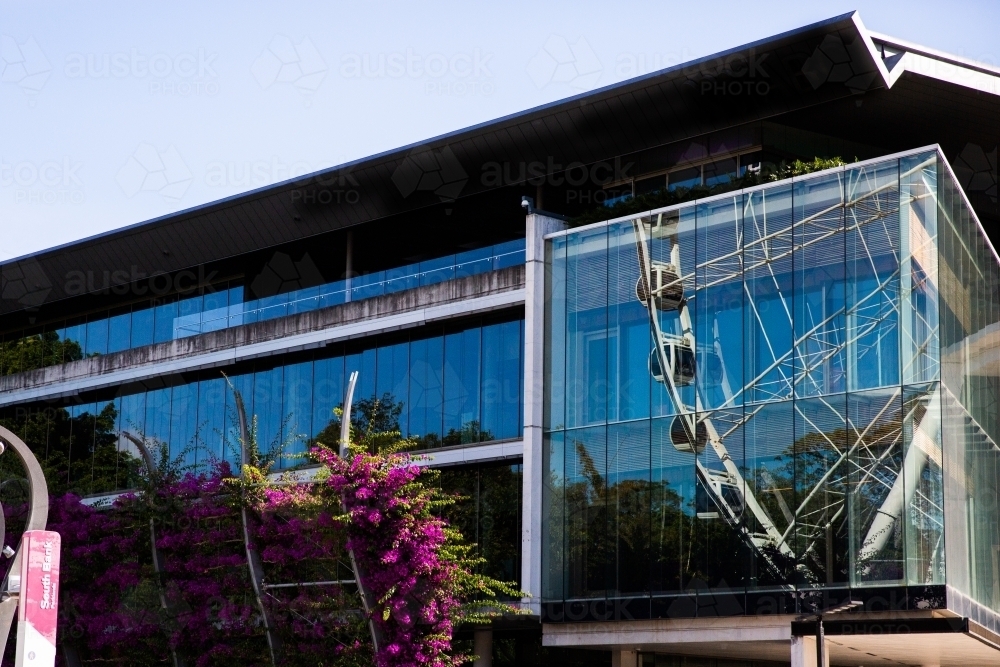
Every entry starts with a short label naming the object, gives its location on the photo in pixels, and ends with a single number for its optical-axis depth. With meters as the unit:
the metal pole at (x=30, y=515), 21.70
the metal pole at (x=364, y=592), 31.67
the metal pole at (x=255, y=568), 34.56
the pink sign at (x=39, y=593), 20.59
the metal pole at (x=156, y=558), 37.34
